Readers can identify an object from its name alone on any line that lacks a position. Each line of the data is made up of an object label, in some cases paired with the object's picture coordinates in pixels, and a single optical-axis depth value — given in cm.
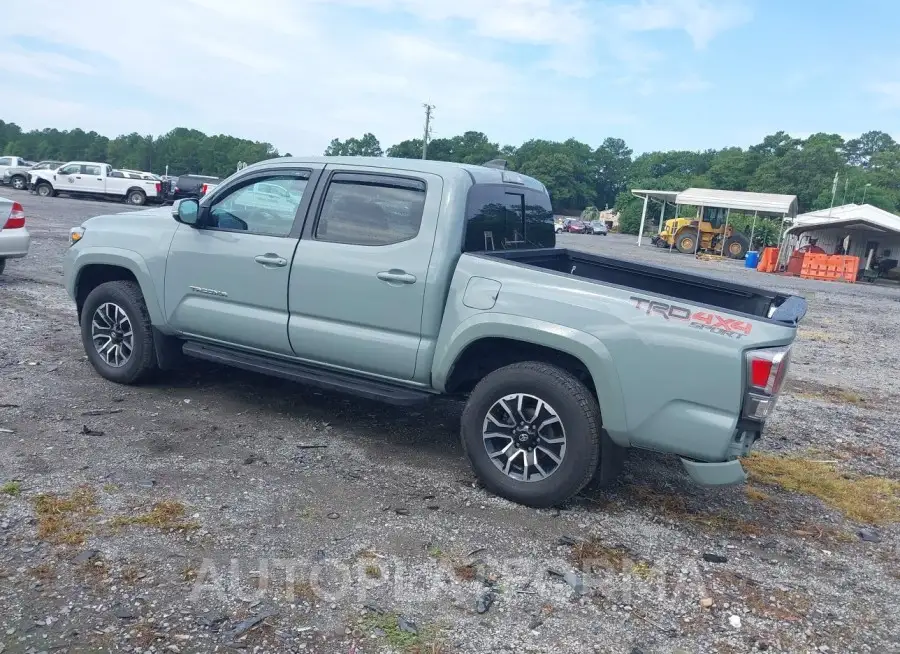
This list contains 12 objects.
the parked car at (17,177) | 3553
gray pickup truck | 384
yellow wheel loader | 3578
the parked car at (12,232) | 962
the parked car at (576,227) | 5738
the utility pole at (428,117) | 5881
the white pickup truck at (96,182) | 3166
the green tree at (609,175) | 12062
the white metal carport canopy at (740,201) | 3341
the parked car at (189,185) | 3303
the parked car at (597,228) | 5809
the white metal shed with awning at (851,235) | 2898
